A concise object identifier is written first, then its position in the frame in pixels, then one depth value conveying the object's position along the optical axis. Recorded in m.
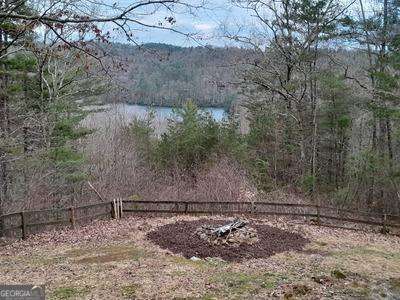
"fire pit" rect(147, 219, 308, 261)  10.98
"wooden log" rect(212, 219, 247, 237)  11.67
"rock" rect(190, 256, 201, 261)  10.52
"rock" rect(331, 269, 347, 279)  9.45
